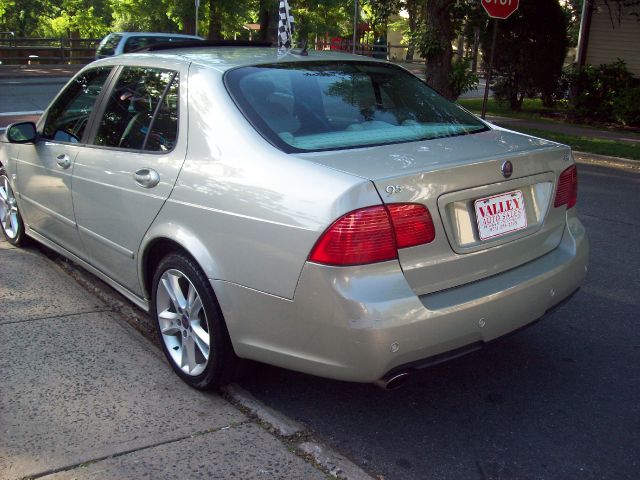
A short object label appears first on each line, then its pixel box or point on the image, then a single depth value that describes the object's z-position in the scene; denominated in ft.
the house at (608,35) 57.88
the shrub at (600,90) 56.29
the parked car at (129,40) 56.92
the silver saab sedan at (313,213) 9.46
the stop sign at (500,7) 42.22
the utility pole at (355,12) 132.36
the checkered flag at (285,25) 51.36
